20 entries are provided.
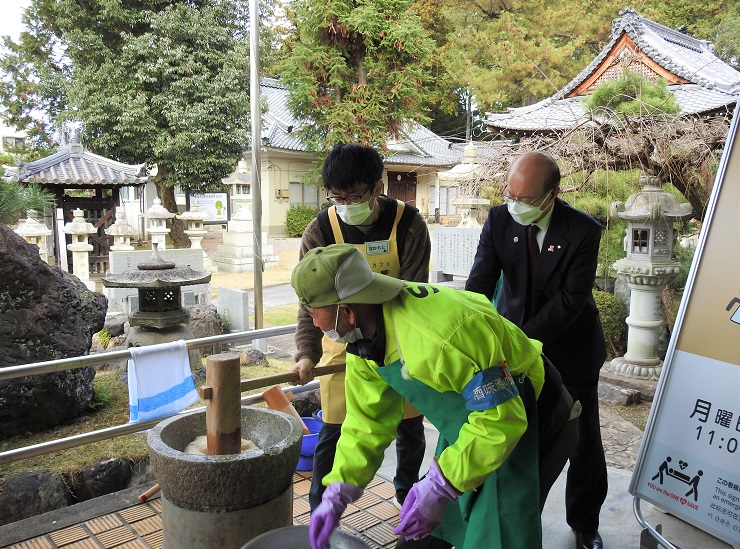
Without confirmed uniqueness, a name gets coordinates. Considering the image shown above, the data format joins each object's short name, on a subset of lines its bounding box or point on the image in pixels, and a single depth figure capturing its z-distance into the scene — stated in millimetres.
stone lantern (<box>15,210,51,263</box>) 12938
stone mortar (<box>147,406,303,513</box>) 2119
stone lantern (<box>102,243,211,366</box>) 7172
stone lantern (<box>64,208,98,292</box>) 14078
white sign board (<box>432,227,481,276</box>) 12578
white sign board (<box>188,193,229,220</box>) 28000
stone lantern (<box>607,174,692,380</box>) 6301
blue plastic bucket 3814
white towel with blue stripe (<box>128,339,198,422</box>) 3424
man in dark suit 2648
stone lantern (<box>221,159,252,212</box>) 19016
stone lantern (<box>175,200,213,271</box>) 17469
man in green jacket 1613
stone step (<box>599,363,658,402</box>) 6277
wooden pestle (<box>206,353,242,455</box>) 2291
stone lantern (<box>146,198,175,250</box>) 15180
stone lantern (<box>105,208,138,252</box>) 14921
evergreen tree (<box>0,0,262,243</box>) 18812
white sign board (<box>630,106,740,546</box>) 2832
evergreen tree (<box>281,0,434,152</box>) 18125
